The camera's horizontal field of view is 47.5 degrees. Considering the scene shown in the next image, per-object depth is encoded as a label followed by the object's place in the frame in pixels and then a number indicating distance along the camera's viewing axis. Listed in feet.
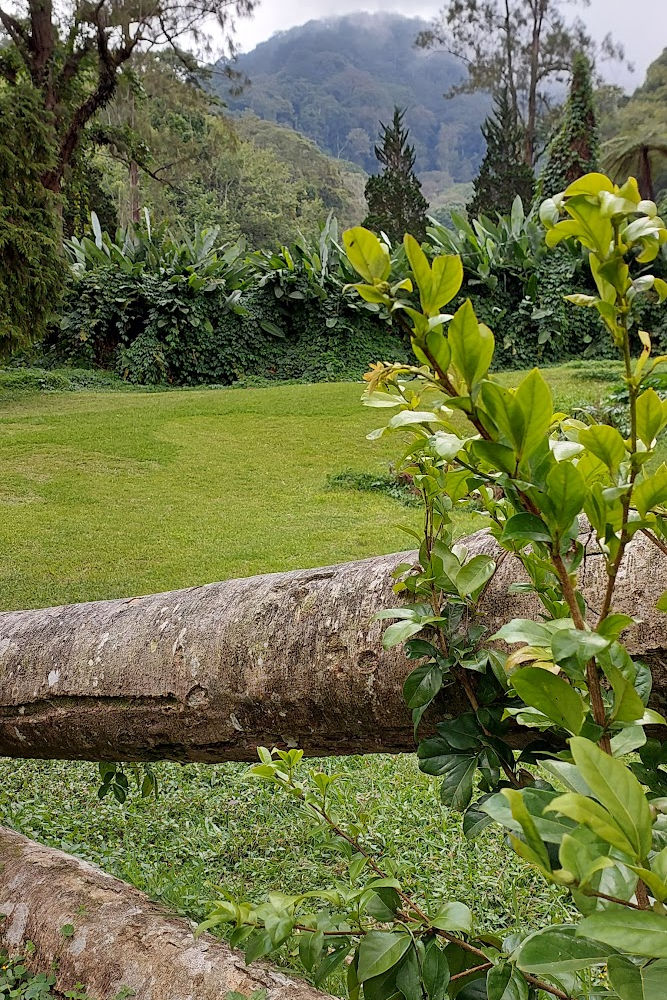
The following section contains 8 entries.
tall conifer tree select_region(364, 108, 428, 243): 40.65
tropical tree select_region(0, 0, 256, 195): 29.07
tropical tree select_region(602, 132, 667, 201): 49.83
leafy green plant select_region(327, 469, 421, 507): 15.97
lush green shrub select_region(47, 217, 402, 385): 26.61
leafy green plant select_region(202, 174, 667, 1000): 1.16
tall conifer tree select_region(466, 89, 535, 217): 48.78
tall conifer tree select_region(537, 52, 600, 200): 33.63
